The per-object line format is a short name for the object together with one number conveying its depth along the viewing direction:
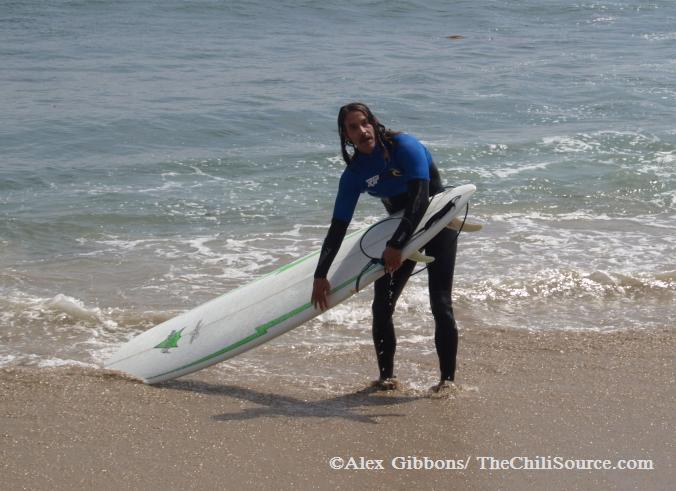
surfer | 8.27
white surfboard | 8.91
